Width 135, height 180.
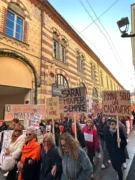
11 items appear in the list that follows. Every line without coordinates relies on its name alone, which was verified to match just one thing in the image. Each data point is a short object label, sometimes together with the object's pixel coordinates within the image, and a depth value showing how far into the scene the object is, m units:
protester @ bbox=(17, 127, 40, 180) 2.93
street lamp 4.81
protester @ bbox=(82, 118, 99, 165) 4.71
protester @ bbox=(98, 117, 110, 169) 4.96
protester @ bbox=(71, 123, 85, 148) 4.48
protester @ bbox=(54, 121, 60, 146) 5.32
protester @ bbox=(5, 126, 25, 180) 3.23
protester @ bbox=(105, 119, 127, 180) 3.77
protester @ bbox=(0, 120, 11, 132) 6.13
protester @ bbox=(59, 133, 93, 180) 2.46
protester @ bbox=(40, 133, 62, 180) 2.75
